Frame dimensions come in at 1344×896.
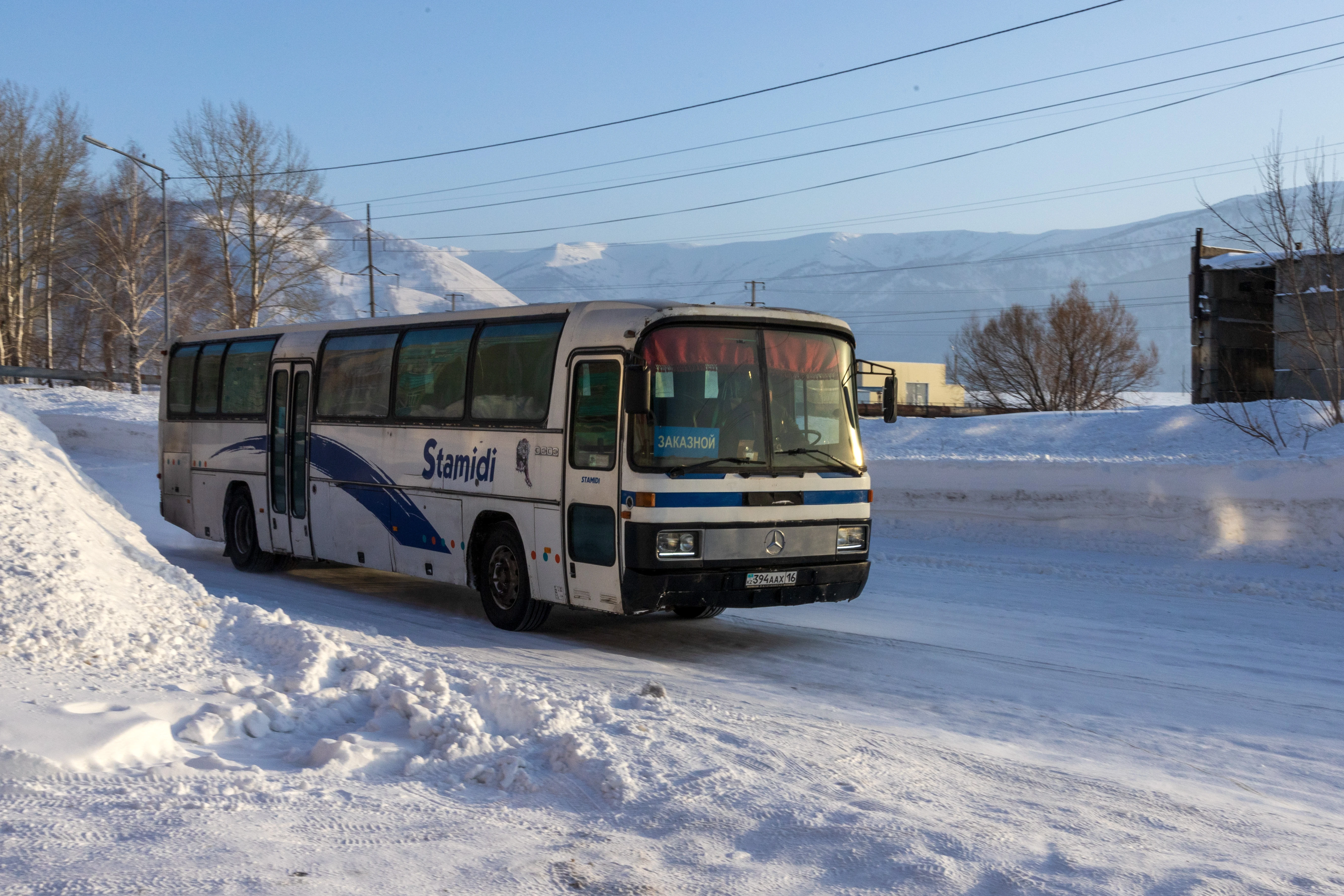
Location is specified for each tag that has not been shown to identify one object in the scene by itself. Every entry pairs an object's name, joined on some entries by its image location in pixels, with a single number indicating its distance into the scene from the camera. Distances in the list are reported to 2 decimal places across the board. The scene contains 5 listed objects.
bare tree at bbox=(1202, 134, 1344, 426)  19.08
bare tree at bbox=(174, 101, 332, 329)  50.62
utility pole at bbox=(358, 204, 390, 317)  53.66
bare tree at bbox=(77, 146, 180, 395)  47.94
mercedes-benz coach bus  9.45
